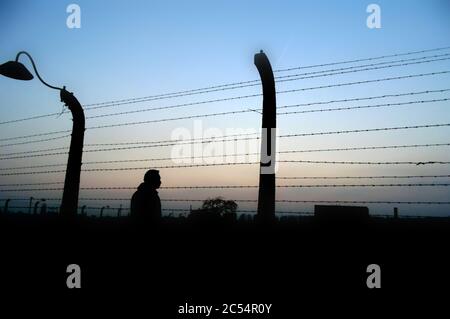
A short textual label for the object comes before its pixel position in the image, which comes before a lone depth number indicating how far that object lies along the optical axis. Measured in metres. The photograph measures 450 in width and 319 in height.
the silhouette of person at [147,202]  4.40
